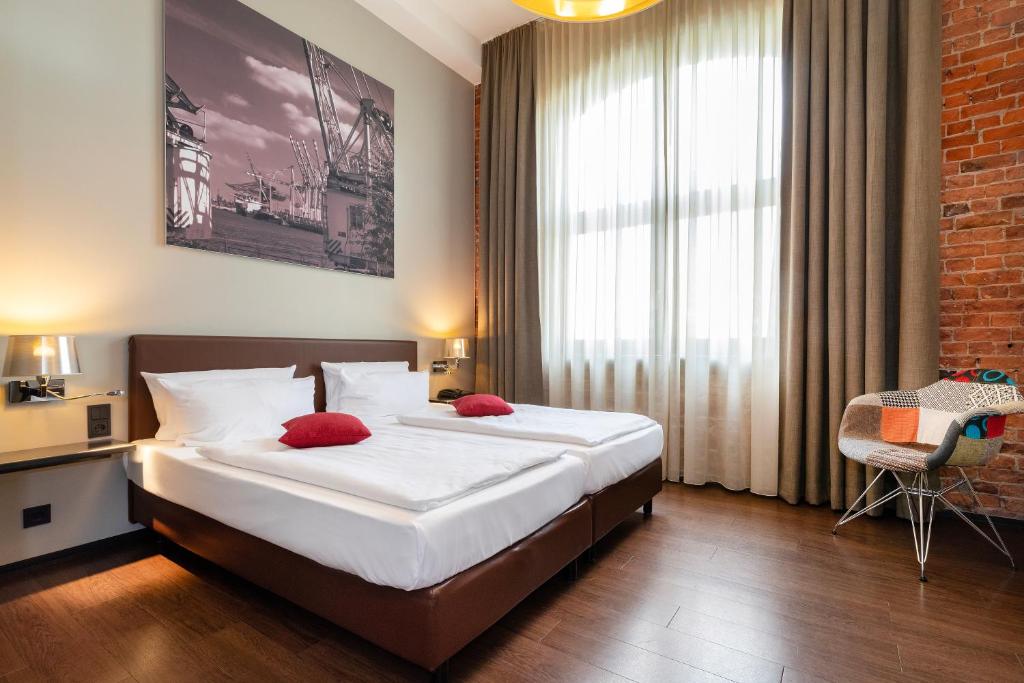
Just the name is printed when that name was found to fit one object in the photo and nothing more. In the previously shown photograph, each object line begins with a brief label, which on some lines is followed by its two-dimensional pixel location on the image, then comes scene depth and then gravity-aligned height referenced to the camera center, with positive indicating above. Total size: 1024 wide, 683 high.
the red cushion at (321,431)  2.31 -0.44
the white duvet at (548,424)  2.60 -0.51
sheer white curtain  3.47 +0.84
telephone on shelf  4.47 -0.52
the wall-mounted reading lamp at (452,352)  4.46 -0.14
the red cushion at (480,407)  3.17 -0.45
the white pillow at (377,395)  3.34 -0.39
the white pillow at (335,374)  3.41 -0.25
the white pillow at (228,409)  2.54 -0.37
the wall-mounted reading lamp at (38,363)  2.11 -0.09
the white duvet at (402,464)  1.63 -0.49
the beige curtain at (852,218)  2.88 +0.69
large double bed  1.45 -0.68
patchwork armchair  2.31 -0.50
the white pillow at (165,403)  2.56 -0.32
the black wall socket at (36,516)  2.33 -0.82
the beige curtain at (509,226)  4.52 +1.01
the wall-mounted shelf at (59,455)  2.01 -0.48
